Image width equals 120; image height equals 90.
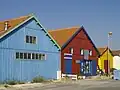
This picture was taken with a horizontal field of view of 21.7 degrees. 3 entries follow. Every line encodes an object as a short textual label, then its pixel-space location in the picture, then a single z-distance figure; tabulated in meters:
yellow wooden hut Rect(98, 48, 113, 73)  54.85
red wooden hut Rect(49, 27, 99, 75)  42.20
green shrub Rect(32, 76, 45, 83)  33.44
